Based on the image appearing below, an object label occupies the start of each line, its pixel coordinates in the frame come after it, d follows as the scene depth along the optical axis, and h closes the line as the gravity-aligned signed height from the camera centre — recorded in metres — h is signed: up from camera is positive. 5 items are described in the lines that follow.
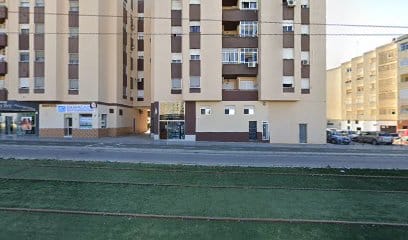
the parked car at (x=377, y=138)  32.12 -1.73
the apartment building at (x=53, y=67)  30.69 +5.89
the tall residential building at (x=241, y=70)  29.30 +5.32
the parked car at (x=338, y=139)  31.52 -1.77
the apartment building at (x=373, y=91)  51.16 +6.39
